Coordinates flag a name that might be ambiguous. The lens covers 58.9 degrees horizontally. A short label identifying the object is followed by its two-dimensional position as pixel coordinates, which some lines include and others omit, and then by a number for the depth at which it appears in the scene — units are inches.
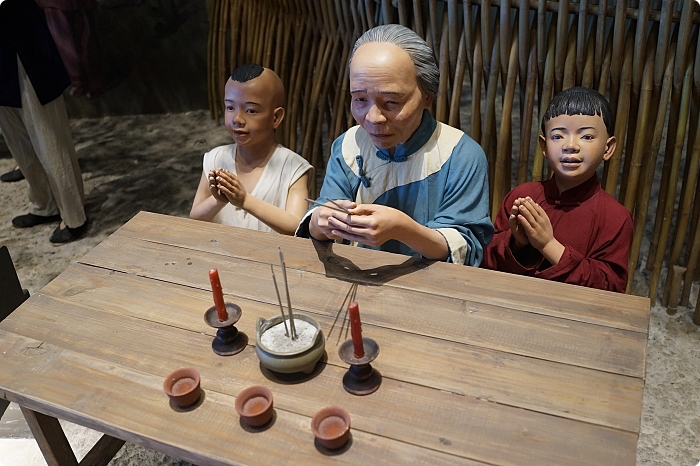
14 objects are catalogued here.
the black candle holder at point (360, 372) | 53.3
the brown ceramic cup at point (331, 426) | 48.2
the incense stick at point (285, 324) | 57.2
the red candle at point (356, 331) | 50.7
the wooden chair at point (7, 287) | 96.8
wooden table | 49.5
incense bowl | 54.0
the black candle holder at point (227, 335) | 58.7
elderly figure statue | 66.1
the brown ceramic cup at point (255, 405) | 50.5
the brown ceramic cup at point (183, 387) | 53.0
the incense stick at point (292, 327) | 55.6
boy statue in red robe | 71.1
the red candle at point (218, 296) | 56.7
